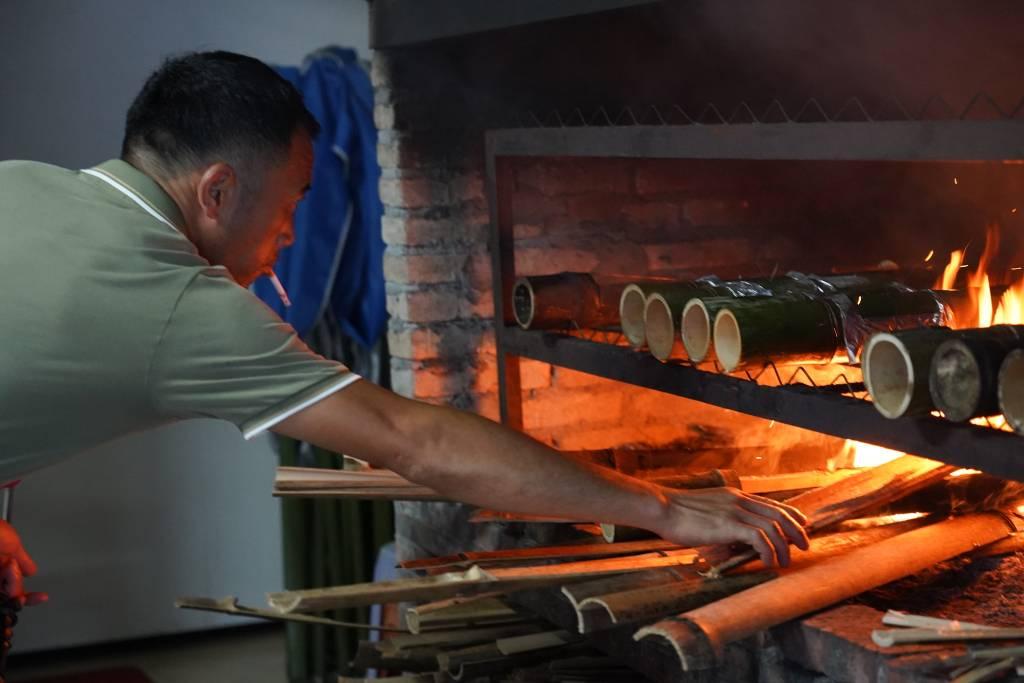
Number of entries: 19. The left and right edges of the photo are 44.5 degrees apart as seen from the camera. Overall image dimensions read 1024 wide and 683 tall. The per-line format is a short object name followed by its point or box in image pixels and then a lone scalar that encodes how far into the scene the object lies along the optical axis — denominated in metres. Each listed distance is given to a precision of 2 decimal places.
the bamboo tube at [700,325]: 2.28
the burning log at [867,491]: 2.26
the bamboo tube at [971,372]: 1.78
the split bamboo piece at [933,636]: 1.74
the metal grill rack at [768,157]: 1.76
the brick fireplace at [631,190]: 2.98
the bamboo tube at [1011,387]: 1.76
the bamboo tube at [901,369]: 1.85
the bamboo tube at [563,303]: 2.83
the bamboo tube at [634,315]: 2.54
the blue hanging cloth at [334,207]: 4.45
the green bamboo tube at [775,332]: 2.21
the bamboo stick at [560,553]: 2.31
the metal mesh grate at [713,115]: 3.14
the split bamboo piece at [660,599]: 1.96
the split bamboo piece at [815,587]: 1.81
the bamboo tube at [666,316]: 2.40
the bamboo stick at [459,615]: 2.41
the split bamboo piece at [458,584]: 1.94
